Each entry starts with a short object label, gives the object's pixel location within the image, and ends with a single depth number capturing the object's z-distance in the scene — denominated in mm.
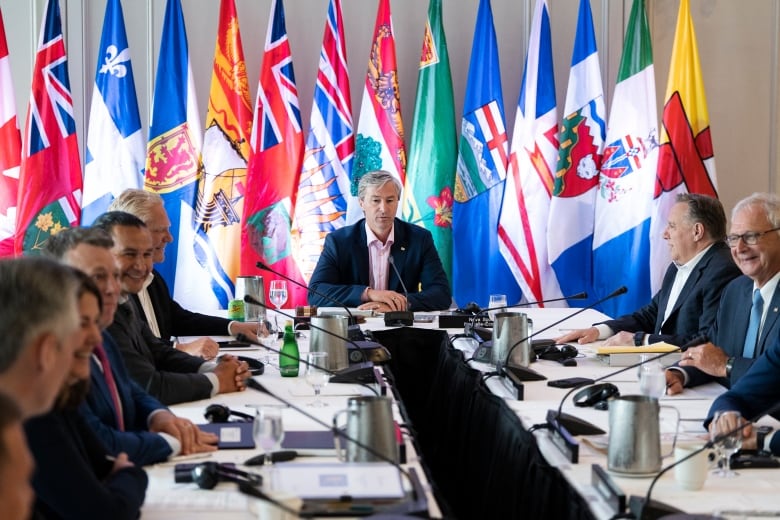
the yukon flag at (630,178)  5980
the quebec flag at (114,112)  5949
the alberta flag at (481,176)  6199
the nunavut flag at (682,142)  5855
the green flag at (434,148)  6176
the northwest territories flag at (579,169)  6090
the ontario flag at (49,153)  5699
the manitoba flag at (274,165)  5992
